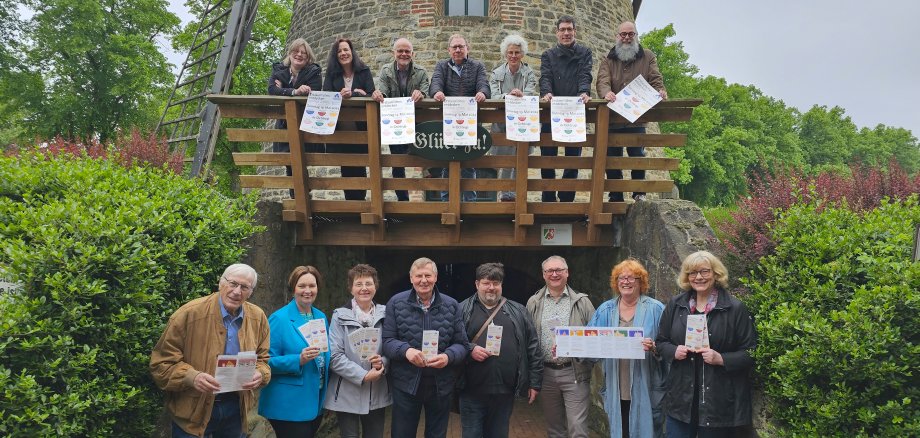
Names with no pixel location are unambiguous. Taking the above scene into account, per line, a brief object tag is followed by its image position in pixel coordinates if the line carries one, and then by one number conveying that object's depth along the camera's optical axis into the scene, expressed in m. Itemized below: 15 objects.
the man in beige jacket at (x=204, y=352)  3.48
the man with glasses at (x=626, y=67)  6.31
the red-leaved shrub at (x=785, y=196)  5.07
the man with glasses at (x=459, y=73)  6.16
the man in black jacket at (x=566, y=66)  6.28
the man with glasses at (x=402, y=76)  6.15
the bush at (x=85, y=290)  3.26
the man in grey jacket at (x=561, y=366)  4.52
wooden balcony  5.80
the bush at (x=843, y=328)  3.50
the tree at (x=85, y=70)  18.39
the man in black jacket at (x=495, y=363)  4.18
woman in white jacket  4.02
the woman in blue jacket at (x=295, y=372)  3.90
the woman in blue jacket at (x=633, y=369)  4.22
